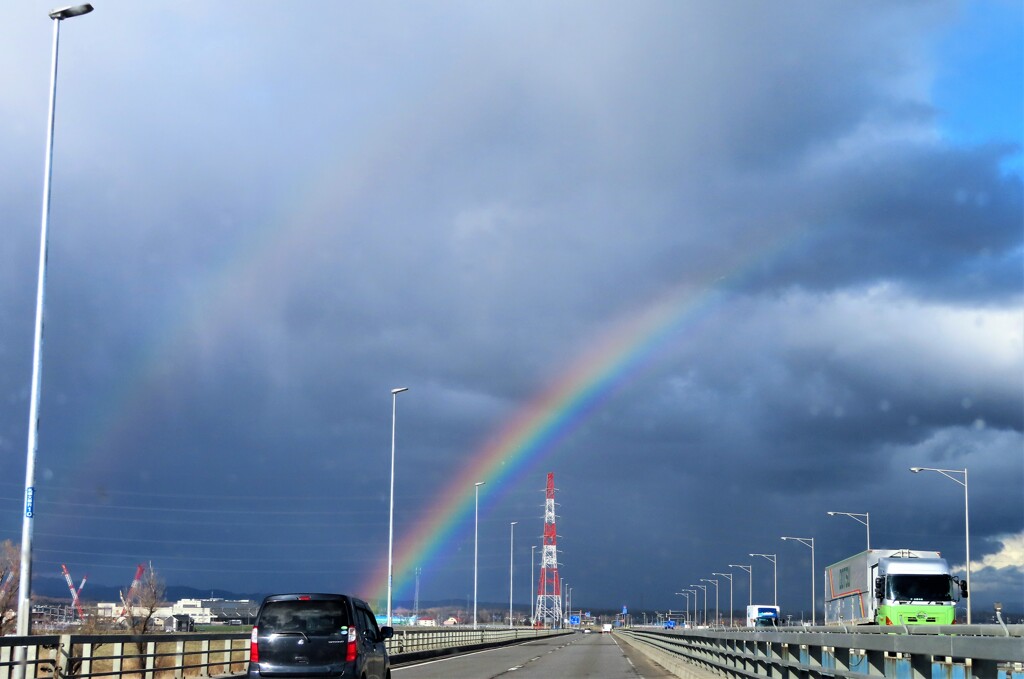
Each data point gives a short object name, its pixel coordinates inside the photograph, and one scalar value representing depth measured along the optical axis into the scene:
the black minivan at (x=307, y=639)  19.66
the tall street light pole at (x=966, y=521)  54.28
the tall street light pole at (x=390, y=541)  56.47
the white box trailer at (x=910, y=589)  51.97
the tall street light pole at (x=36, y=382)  21.05
